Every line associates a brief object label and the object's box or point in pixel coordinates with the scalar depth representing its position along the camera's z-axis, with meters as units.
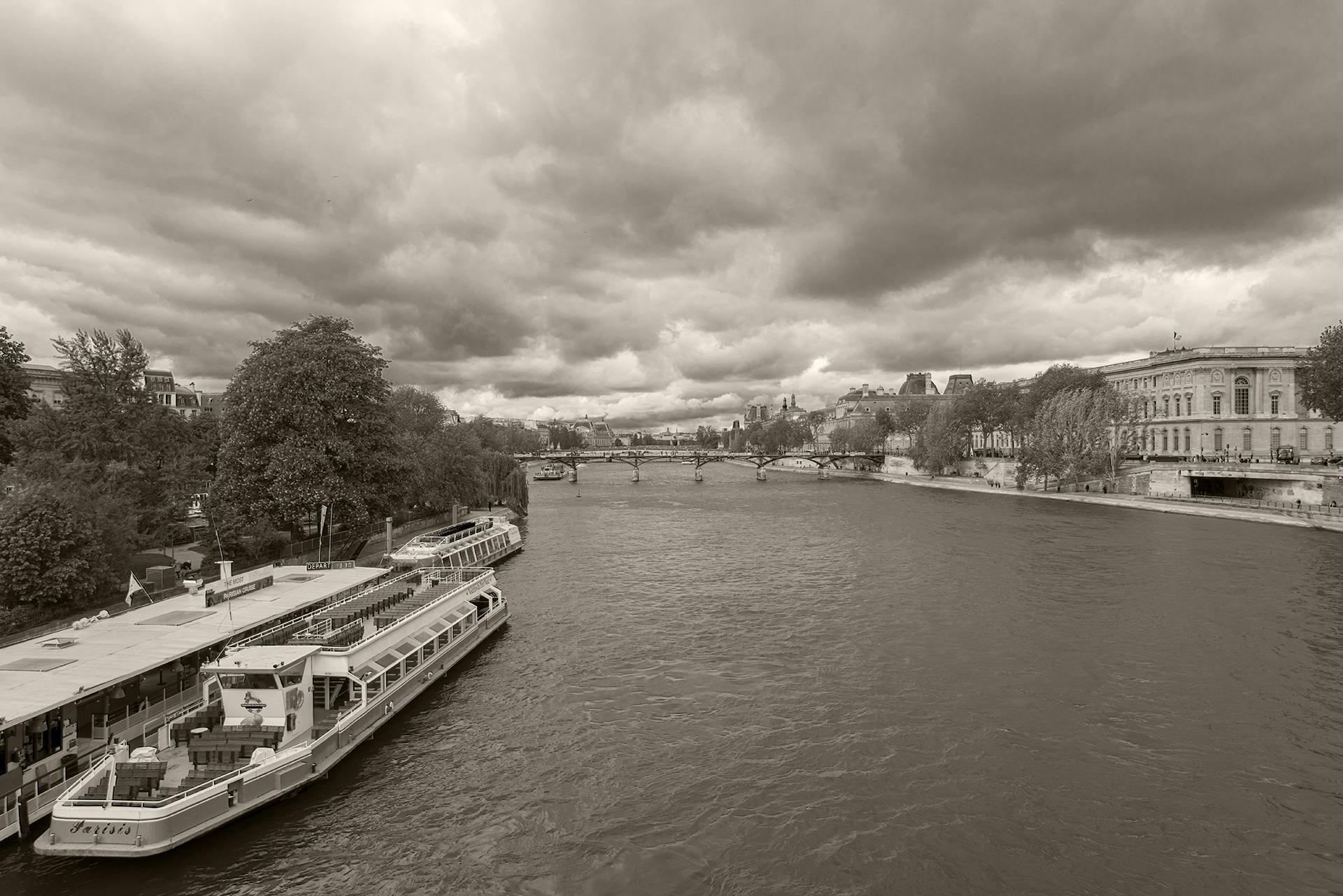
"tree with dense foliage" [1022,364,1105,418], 117.56
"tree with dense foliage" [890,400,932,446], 163.25
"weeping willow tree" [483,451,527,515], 83.24
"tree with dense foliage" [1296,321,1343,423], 71.50
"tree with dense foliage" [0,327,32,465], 43.88
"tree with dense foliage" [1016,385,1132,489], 97.50
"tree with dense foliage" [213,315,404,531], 41.22
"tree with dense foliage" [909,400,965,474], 132.62
